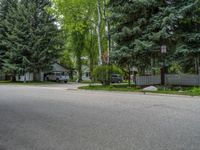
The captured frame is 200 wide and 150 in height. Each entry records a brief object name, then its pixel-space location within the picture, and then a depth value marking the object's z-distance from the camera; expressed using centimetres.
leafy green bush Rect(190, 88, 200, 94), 1564
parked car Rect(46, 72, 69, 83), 4494
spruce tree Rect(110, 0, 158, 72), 1958
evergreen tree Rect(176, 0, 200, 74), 1809
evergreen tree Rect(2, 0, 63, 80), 3697
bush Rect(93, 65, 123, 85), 2308
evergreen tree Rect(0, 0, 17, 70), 4053
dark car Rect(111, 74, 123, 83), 3909
